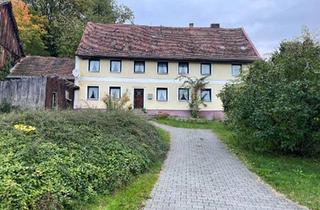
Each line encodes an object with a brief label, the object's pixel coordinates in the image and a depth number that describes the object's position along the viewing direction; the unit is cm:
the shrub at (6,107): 1218
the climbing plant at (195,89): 1964
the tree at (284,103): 861
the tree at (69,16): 2590
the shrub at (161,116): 1756
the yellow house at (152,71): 1965
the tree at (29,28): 2393
